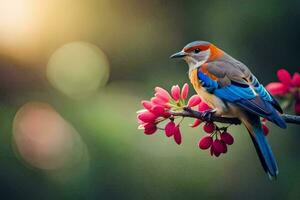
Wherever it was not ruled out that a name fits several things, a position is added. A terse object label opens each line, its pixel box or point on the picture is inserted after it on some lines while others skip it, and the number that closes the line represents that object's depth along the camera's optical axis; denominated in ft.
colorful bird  20.77
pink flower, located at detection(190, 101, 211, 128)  22.43
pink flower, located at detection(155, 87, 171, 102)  20.56
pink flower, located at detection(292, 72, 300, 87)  22.79
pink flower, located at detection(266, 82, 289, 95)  22.89
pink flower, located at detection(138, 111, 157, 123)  20.15
